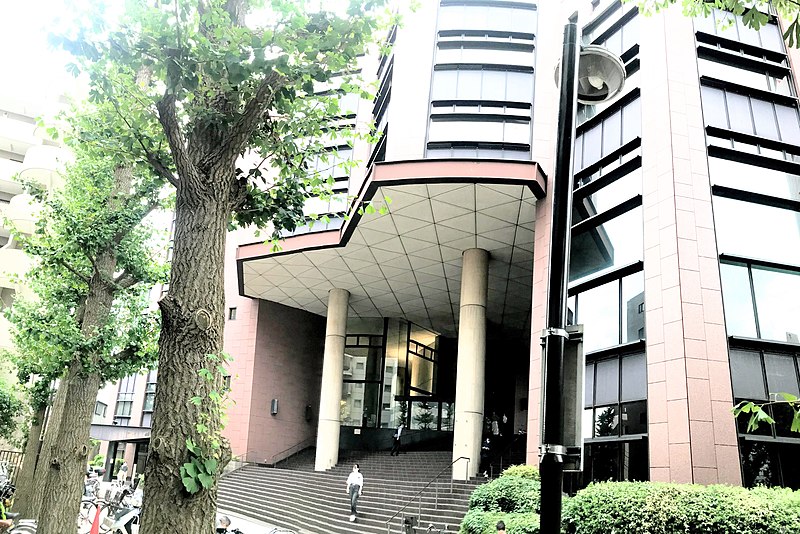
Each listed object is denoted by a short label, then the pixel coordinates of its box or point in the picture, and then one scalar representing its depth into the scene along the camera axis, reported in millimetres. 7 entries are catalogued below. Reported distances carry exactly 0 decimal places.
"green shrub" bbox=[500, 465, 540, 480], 14242
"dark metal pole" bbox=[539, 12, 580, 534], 3221
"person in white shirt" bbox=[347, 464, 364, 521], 17750
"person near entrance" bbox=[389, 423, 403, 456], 26122
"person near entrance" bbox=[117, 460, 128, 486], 25459
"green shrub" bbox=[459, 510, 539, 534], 10826
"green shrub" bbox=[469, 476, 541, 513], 12953
